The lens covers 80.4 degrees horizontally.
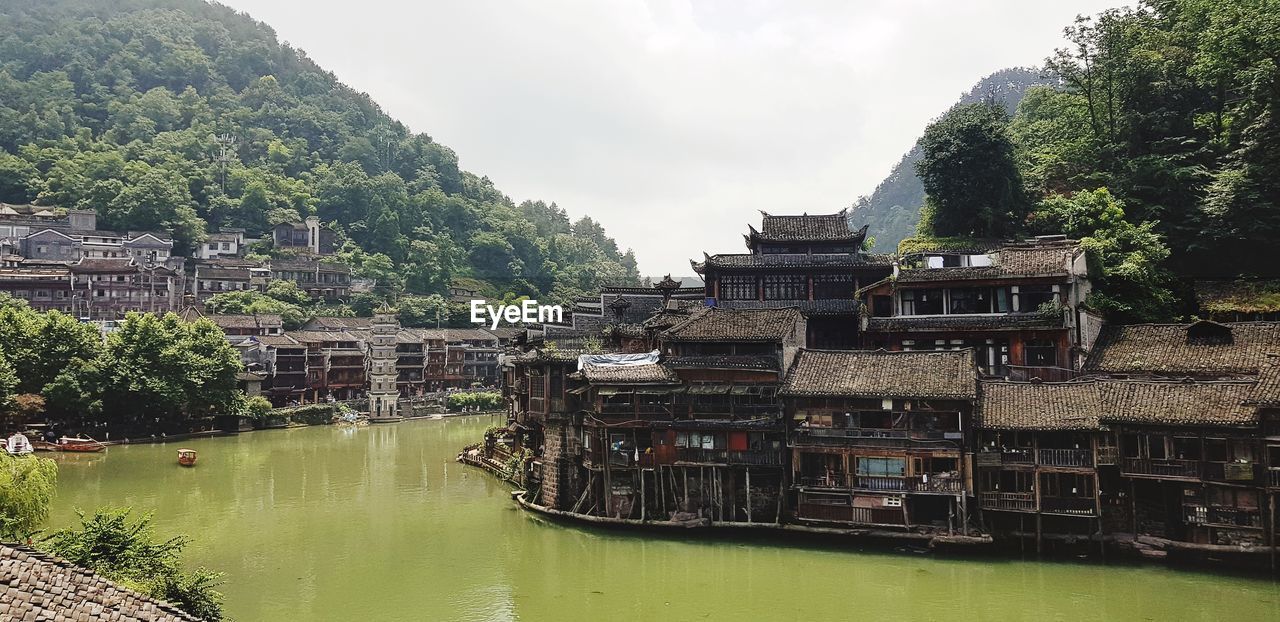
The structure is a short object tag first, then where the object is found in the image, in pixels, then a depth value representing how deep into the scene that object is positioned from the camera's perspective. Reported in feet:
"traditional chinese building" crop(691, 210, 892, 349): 133.59
